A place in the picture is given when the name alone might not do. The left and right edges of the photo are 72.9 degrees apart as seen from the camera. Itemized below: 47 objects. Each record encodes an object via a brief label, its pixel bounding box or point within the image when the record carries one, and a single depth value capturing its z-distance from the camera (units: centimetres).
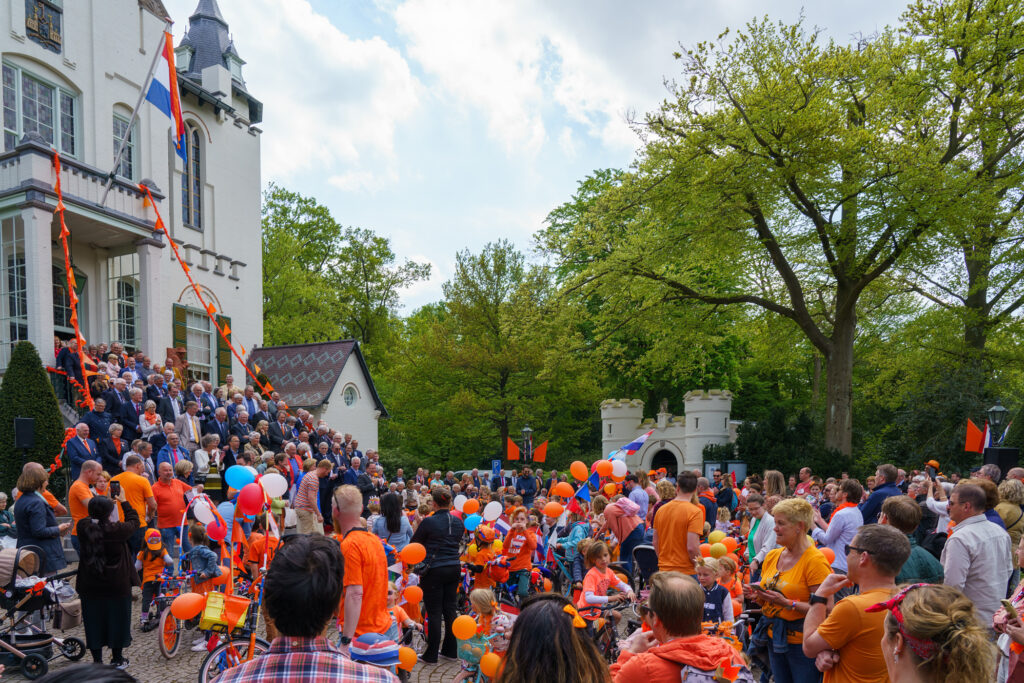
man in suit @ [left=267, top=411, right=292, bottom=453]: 1580
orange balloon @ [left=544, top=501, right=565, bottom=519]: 848
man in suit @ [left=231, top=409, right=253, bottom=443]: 1455
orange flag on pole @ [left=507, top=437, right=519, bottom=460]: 2043
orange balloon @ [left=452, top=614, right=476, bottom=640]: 504
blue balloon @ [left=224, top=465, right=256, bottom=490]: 575
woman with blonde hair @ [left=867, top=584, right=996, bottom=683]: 212
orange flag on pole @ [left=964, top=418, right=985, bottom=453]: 1523
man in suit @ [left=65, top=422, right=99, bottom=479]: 1037
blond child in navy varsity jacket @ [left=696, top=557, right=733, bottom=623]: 533
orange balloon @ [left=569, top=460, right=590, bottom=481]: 927
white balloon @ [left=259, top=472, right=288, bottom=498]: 557
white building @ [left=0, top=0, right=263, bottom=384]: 1514
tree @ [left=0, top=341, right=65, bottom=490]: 1254
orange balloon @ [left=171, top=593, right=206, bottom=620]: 450
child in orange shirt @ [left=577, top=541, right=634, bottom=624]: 583
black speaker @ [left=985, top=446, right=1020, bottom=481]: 1176
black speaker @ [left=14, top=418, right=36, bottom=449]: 1150
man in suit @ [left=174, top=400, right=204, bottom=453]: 1350
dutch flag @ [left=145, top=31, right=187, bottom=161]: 1634
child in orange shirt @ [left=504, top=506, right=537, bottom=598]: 796
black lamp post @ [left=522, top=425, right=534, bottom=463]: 2517
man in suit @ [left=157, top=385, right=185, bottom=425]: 1348
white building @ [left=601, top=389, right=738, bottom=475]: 2698
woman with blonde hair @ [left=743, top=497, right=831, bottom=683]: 407
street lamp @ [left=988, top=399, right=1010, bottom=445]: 1589
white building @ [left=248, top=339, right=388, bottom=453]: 2508
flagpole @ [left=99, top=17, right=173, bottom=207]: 1614
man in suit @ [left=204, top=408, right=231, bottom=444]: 1389
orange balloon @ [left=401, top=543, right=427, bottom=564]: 577
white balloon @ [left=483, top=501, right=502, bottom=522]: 789
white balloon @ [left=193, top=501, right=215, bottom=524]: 607
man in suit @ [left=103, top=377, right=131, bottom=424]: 1243
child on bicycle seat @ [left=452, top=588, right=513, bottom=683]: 536
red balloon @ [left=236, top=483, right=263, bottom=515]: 541
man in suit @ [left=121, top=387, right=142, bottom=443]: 1239
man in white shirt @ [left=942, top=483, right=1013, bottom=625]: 454
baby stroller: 632
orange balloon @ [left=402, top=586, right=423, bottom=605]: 604
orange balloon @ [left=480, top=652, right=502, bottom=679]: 465
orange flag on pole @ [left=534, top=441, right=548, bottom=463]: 1988
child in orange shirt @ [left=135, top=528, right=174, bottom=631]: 811
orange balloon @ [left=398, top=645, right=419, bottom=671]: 427
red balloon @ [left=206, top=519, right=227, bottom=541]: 621
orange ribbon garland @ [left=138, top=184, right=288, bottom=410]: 1789
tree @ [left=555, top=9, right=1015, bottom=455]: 1858
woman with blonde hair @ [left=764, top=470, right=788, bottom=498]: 791
